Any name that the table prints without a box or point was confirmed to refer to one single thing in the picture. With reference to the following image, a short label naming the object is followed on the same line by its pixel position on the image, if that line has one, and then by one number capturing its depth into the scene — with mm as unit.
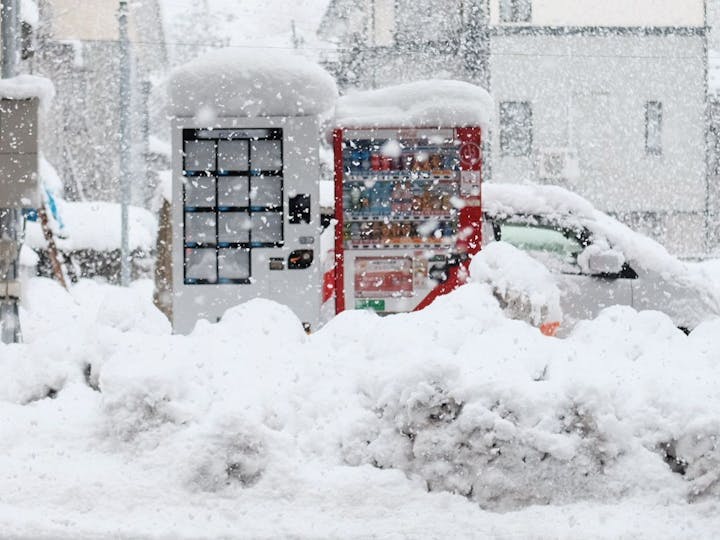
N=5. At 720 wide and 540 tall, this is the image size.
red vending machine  16781
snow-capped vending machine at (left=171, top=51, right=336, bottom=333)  16656
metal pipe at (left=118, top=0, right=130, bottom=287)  35094
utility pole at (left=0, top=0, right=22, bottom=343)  14734
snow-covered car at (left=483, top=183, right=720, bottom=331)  17625
